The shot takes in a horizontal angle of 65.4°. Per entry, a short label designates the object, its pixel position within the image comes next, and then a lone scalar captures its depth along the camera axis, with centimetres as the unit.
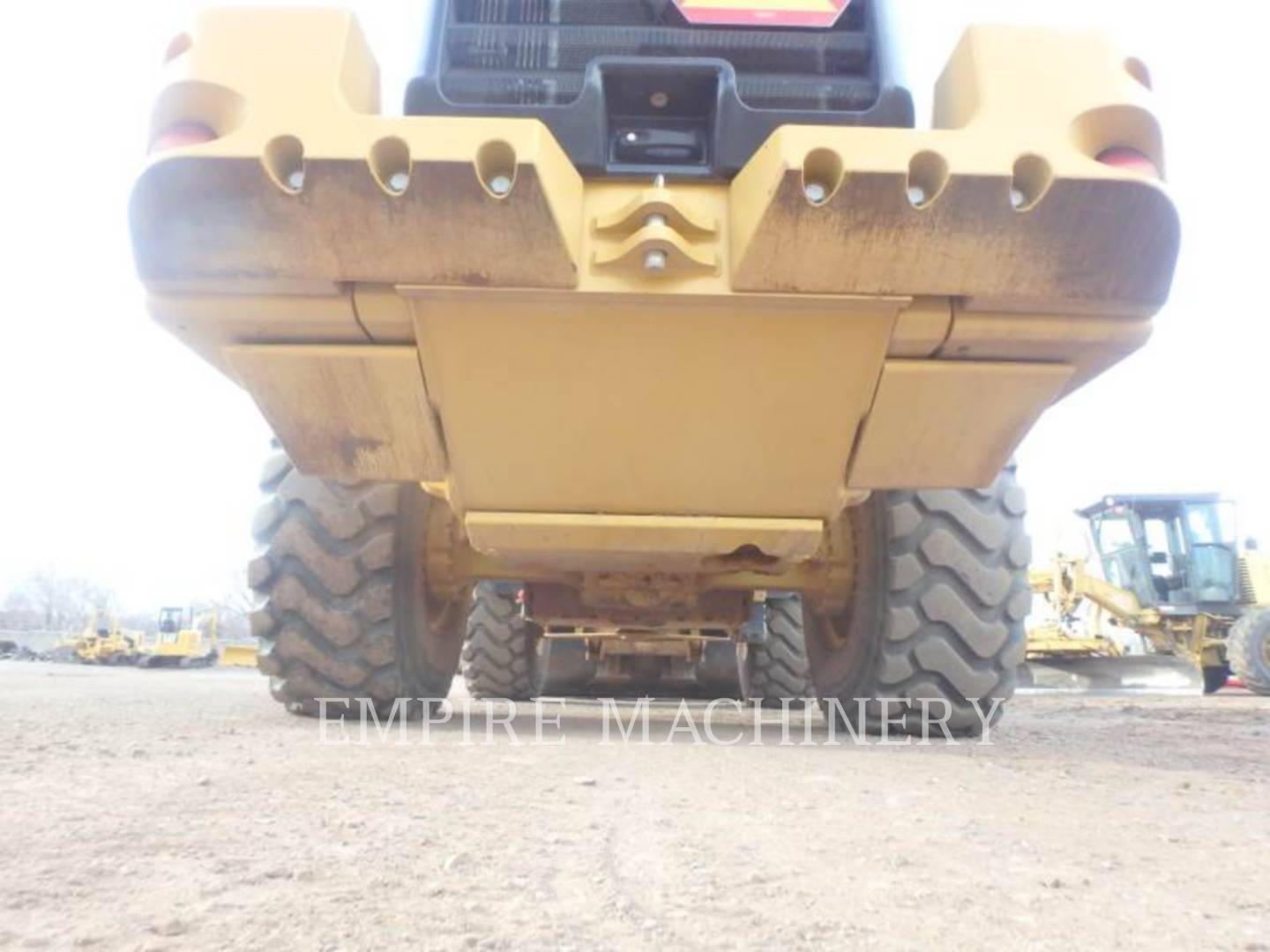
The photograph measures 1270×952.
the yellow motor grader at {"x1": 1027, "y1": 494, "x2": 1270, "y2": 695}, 1208
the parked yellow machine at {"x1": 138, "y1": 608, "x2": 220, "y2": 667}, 2278
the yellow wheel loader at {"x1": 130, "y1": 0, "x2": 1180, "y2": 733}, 173
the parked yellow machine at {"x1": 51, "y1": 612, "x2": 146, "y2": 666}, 2369
